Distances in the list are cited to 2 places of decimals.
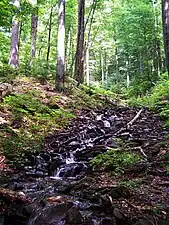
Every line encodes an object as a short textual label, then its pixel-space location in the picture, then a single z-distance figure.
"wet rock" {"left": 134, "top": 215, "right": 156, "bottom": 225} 2.82
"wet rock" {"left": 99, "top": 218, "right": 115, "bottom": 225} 2.86
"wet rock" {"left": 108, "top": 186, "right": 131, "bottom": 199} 3.47
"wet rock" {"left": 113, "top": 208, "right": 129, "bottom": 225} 2.88
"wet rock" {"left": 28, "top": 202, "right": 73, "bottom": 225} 2.89
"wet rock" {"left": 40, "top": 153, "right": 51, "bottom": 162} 5.56
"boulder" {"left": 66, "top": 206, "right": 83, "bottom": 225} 2.83
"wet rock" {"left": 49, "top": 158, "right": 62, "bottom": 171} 5.19
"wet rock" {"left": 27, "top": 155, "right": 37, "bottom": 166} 5.32
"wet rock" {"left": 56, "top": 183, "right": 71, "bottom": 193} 3.87
